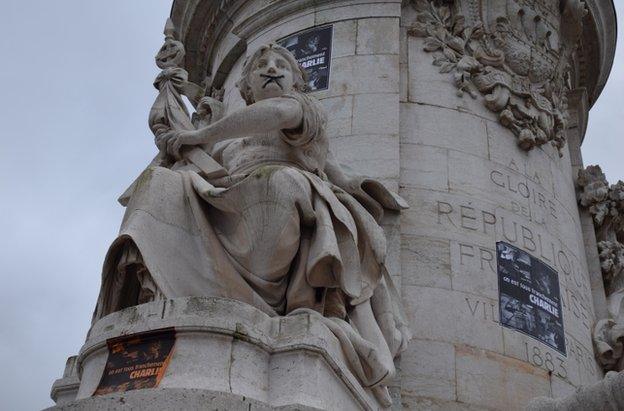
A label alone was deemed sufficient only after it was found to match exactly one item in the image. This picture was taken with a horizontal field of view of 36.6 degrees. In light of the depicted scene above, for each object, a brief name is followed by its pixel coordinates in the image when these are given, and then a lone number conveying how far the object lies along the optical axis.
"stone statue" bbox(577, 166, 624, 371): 12.03
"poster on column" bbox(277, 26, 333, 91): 11.68
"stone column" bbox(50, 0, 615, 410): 8.77
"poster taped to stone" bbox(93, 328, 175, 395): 6.59
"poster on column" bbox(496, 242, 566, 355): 9.88
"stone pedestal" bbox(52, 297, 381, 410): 6.21
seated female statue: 7.54
